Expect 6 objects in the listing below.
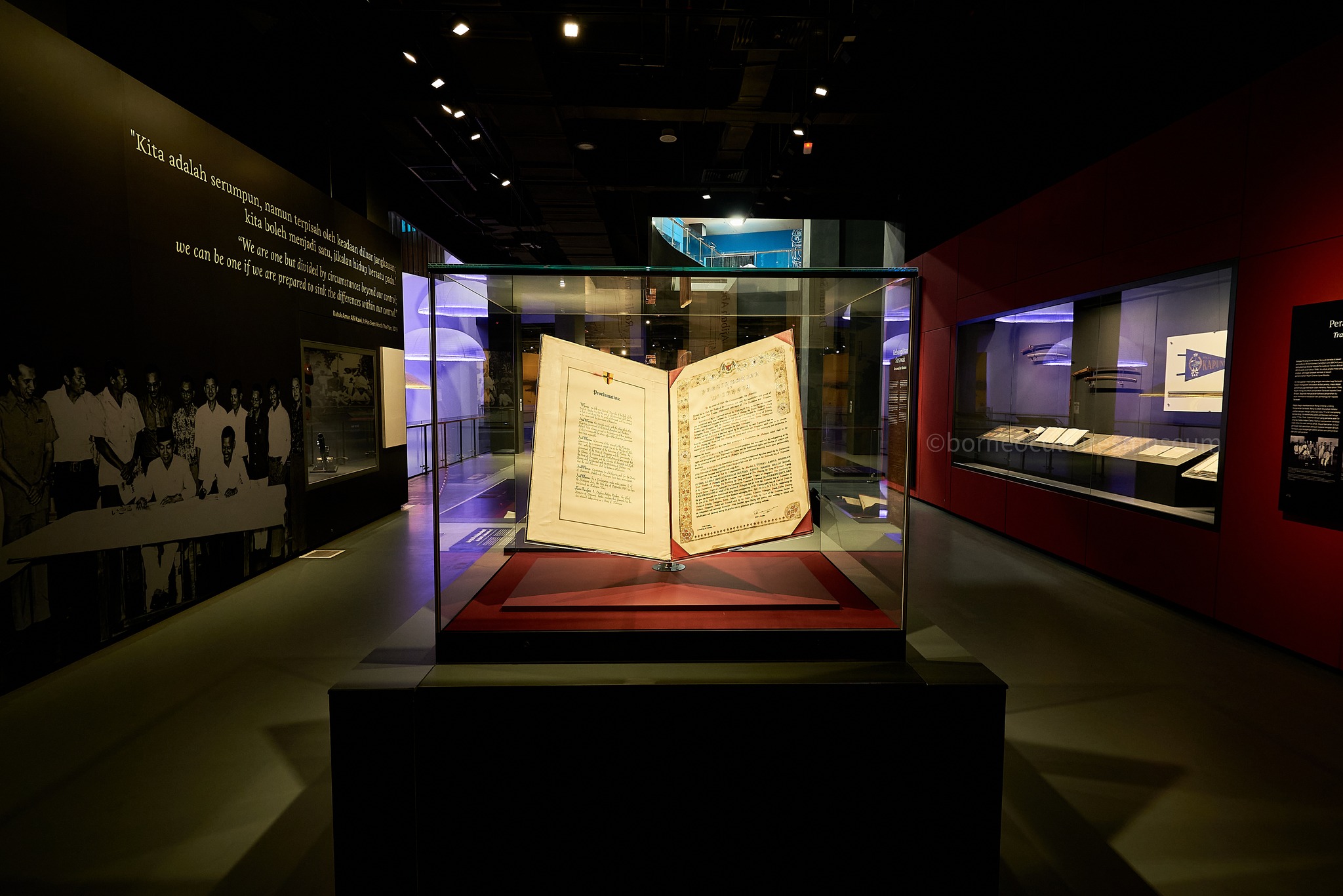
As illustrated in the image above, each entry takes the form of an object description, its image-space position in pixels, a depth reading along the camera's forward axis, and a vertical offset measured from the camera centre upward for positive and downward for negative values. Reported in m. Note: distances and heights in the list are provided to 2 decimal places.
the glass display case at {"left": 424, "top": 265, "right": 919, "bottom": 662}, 1.07 -0.12
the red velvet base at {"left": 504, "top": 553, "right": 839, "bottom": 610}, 1.14 -0.38
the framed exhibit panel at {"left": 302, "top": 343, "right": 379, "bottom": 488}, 4.93 -0.07
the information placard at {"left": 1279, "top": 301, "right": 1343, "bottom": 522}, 2.75 -0.03
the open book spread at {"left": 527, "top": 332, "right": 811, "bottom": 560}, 1.11 -0.09
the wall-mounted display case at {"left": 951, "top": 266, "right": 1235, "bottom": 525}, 3.66 +0.13
